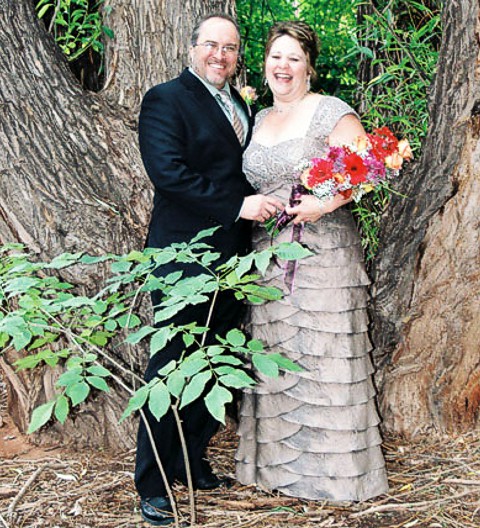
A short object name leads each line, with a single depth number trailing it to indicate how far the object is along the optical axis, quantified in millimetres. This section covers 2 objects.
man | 2807
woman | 2828
